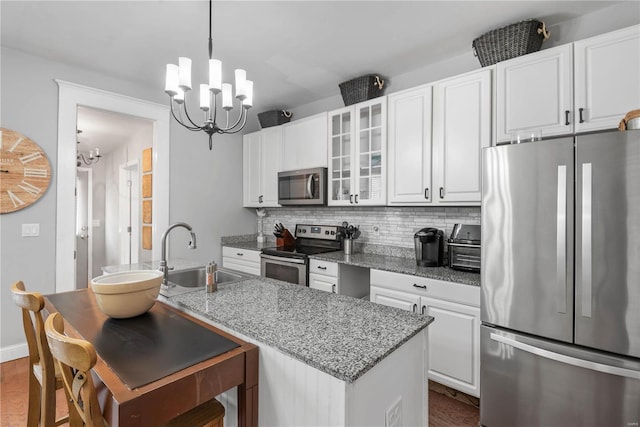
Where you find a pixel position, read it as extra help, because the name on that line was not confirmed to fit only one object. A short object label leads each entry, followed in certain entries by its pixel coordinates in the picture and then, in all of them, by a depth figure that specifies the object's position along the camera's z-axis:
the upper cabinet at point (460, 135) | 2.23
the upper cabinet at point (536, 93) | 1.89
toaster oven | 2.22
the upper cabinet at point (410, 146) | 2.52
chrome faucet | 1.70
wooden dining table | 0.81
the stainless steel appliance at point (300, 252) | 3.05
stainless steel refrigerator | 1.43
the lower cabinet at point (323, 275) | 2.80
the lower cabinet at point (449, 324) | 2.02
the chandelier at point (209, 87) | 1.63
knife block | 3.65
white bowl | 1.25
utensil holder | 3.12
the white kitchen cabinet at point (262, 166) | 3.84
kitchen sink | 1.96
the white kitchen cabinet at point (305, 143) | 3.32
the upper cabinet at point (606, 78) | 1.69
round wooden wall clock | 2.54
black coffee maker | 2.47
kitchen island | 0.89
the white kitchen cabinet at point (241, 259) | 3.57
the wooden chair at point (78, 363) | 0.78
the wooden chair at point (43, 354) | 1.17
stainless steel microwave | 3.27
